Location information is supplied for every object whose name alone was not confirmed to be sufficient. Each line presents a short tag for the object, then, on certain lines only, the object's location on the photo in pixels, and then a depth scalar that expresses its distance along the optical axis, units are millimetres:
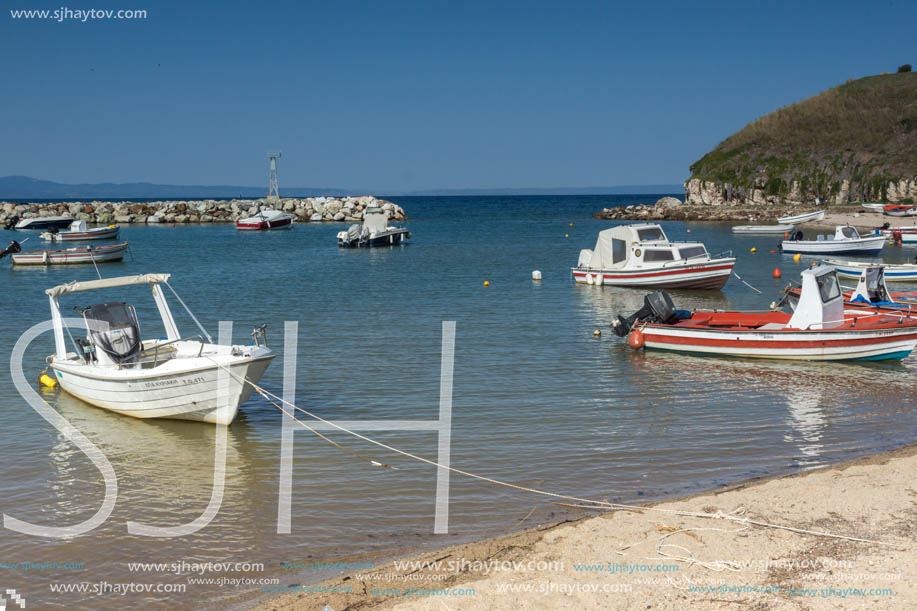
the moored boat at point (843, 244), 43625
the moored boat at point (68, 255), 46750
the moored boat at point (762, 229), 64988
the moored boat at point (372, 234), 60344
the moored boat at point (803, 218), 68875
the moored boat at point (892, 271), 31219
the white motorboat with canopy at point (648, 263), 31300
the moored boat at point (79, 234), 61625
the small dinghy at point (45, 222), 85438
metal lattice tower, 116200
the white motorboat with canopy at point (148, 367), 13188
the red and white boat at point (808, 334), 17859
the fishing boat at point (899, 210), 65062
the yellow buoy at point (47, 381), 16625
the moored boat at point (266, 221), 83062
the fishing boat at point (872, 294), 21858
